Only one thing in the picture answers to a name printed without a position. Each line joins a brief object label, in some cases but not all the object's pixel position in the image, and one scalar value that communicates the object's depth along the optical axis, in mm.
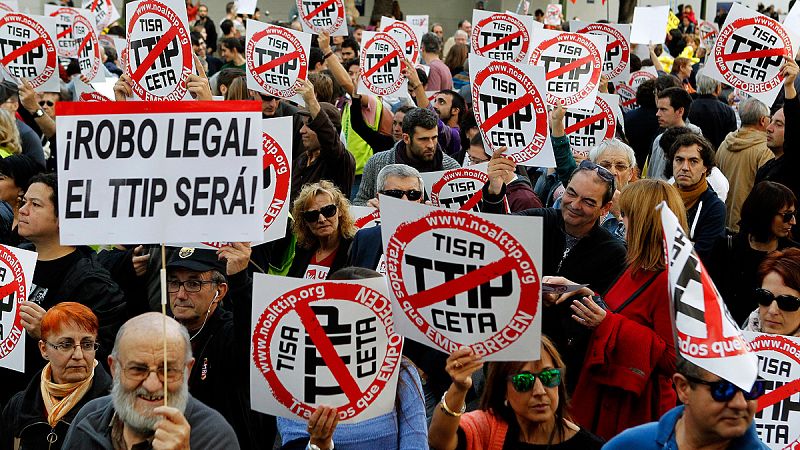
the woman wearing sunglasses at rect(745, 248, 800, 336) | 5227
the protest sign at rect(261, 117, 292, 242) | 6898
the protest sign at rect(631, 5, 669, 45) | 16328
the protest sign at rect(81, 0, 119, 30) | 19353
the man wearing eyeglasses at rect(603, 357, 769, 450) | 3551
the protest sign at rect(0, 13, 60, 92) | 11133
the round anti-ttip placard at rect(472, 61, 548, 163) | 8203
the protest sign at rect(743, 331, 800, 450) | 4758
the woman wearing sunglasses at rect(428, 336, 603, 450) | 4309
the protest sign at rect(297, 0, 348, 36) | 13922
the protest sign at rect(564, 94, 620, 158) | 9648
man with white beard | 4223
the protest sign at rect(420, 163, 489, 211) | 8055
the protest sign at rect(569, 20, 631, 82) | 12914
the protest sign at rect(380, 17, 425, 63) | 13719
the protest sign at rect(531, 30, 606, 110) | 9867
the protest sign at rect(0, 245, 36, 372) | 5762
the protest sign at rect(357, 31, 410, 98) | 12336
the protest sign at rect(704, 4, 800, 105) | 9773
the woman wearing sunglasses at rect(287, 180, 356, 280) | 6637
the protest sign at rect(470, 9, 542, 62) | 12469
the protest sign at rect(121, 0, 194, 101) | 9406
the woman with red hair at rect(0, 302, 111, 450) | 5109
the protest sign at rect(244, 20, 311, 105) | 10430
